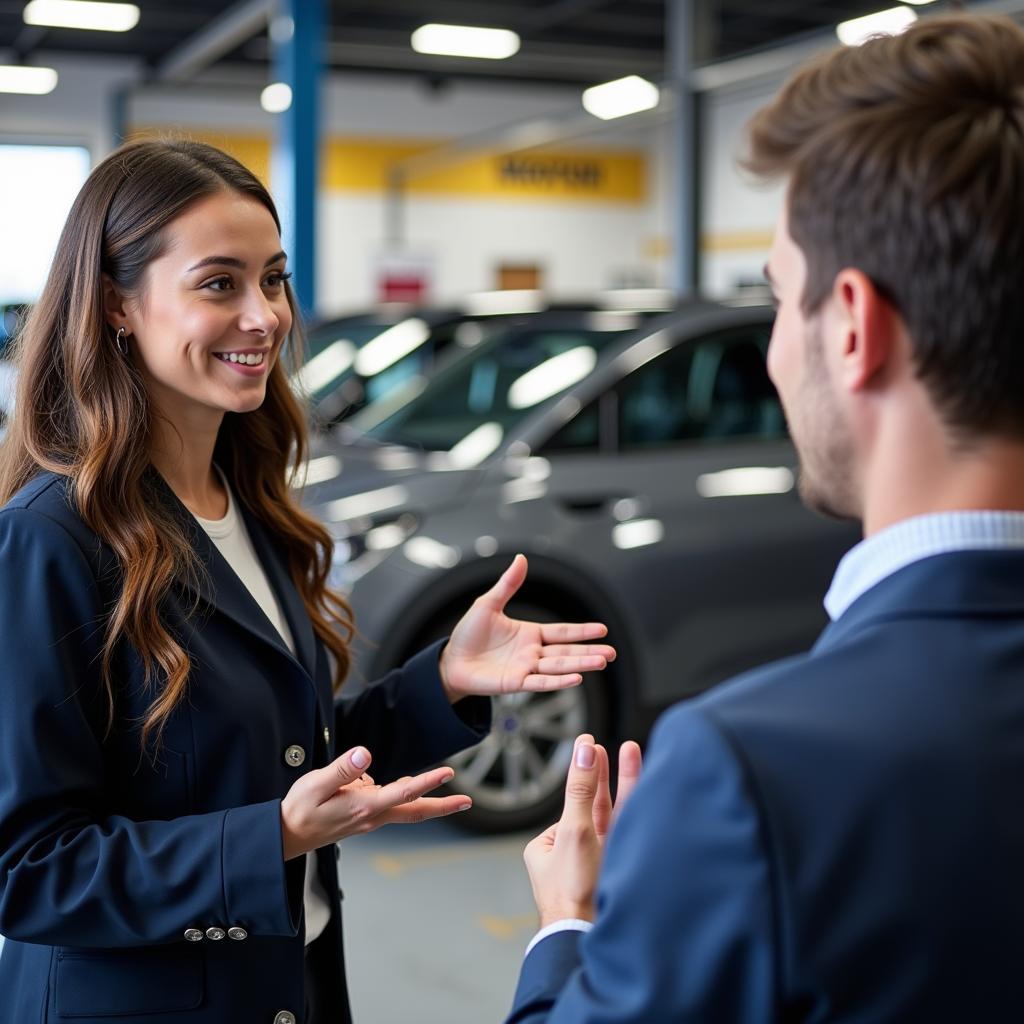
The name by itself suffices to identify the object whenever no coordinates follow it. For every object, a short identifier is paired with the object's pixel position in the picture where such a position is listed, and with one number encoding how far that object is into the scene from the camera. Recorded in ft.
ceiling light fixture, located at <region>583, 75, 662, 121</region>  45.06
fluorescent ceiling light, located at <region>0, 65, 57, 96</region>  54.19
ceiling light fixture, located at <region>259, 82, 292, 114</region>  29.81
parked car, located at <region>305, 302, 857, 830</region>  12.89
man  2.61
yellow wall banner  62.64
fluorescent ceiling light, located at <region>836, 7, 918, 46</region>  30.68
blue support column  29.12
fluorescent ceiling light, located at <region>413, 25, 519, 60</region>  48.67
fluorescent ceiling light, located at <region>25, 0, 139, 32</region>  44.01
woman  4.65
